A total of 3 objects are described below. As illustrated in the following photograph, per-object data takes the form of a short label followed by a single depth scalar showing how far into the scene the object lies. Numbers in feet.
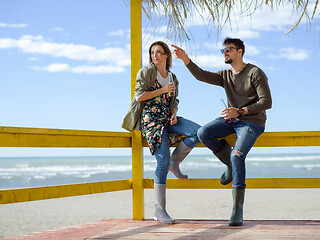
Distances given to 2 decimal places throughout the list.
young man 9.46
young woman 9.93
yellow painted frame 9.48
